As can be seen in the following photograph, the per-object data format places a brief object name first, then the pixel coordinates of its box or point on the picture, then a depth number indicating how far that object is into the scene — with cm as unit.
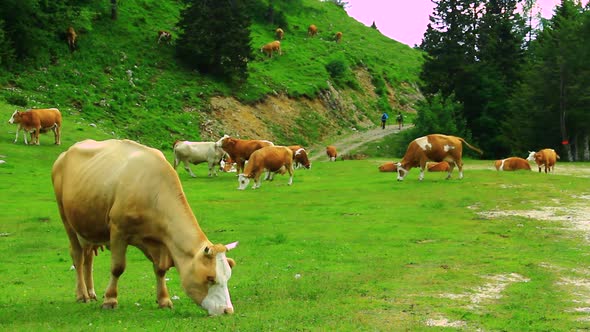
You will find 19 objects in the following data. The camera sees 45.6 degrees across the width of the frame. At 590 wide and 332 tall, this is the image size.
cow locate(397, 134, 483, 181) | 3114
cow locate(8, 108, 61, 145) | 3584
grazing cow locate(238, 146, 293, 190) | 2995
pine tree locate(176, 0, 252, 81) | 5797
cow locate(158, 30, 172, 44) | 6103
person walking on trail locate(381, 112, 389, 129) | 6968
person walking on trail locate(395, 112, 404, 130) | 7093
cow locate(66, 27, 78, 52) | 5309
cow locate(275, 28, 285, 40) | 8094
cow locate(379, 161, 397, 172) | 3811
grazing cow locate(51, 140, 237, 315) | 944
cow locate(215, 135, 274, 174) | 3503
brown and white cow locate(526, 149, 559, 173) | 3666
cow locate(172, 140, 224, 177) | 3575
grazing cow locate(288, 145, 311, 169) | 3981
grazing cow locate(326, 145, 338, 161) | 4928
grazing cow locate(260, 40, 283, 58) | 7394
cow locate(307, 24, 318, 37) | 8894
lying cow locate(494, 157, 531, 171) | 3759
